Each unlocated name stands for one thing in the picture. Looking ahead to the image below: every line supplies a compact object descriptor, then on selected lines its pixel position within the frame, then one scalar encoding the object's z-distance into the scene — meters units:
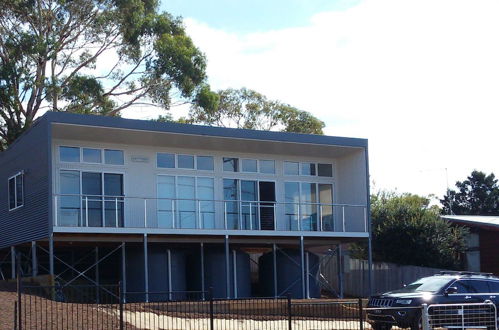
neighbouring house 37.75
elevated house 29.06
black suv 20.65
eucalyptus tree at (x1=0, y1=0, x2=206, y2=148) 42.97
